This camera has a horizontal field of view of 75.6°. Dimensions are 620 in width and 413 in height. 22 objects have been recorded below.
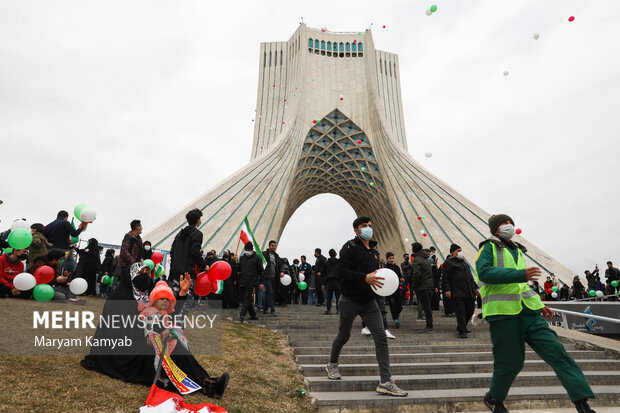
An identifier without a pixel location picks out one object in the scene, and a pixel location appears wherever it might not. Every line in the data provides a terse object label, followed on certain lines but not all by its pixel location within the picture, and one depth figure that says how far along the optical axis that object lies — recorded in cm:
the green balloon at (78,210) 473
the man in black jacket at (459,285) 541
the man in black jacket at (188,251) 386
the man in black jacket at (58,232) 562
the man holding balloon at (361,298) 313
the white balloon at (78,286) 459
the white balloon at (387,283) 295
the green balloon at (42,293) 411
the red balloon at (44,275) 427
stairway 301
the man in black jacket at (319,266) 899
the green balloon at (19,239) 420
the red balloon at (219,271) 348
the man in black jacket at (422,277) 612
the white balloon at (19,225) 459
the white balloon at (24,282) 398
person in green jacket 234
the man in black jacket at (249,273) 609
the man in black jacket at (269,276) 685
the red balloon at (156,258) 571
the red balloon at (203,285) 351
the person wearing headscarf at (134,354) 281
